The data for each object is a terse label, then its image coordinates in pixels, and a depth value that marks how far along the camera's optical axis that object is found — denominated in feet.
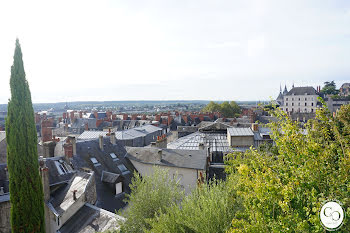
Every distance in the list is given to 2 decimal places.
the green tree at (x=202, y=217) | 31.83
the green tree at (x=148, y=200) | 41.34
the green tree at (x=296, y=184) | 20.99
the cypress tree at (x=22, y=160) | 38.45
